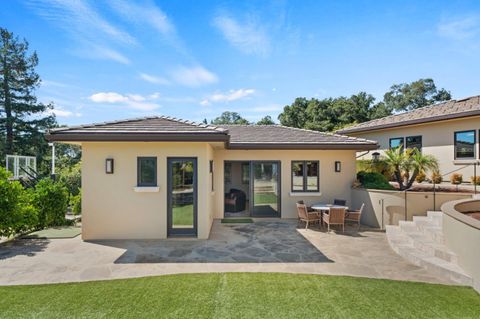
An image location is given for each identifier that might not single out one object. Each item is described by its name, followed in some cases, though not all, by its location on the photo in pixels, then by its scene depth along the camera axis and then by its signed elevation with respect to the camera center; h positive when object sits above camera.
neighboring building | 12.87 +1.82
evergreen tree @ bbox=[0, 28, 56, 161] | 31.27 +7.97
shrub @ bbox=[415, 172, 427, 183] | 14.26 -0.72
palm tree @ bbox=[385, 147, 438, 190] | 12.29 +0.06
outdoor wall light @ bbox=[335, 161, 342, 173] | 12.47 -0.07
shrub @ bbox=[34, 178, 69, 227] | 10.22 -1.48
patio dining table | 10.50 -1.74
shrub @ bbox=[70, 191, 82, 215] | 12.44 -1.91
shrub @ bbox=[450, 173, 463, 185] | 12.99 -0.73
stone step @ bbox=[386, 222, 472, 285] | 6.00 -2.36
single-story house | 8.43 -0.38
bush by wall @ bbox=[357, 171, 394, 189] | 11.77 -0.74
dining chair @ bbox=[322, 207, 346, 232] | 9.86 -1.95
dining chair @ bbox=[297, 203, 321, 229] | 10.31 -2.01
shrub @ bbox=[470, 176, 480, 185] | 11.92 -0.72
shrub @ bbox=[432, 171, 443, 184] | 13.72 -0.72
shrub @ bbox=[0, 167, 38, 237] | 8.27 -1.40
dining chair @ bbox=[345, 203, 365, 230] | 10.34 -2.02
